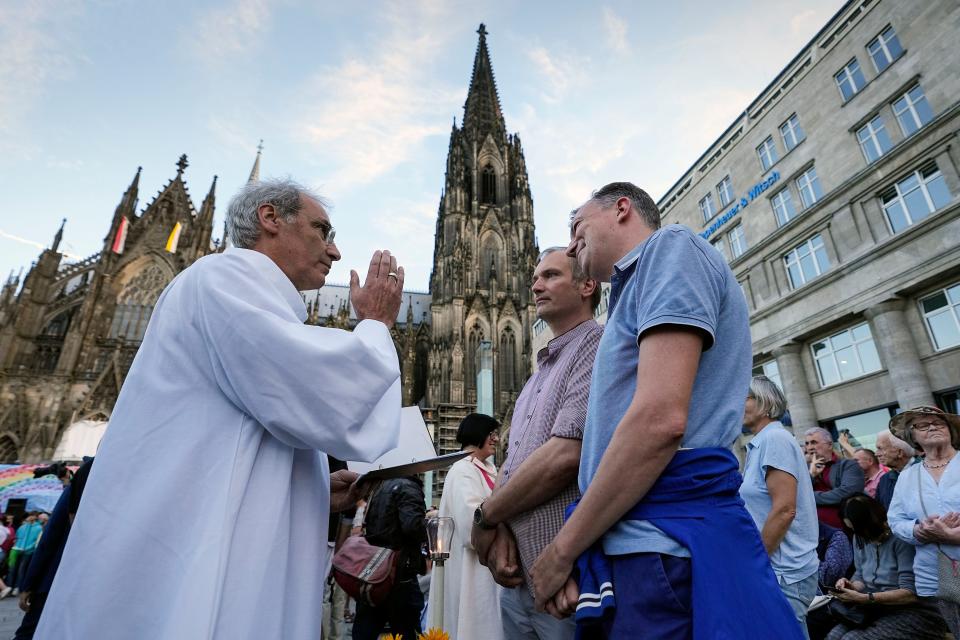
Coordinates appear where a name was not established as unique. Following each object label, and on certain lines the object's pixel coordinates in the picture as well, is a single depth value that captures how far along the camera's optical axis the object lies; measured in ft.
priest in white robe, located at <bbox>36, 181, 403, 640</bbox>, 3.65
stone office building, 36.52
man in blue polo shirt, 3.41
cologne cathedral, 83.61
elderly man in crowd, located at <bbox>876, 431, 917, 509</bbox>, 14.05
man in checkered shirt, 5.27
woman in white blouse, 9.65
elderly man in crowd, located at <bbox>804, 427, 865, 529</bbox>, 12.55
